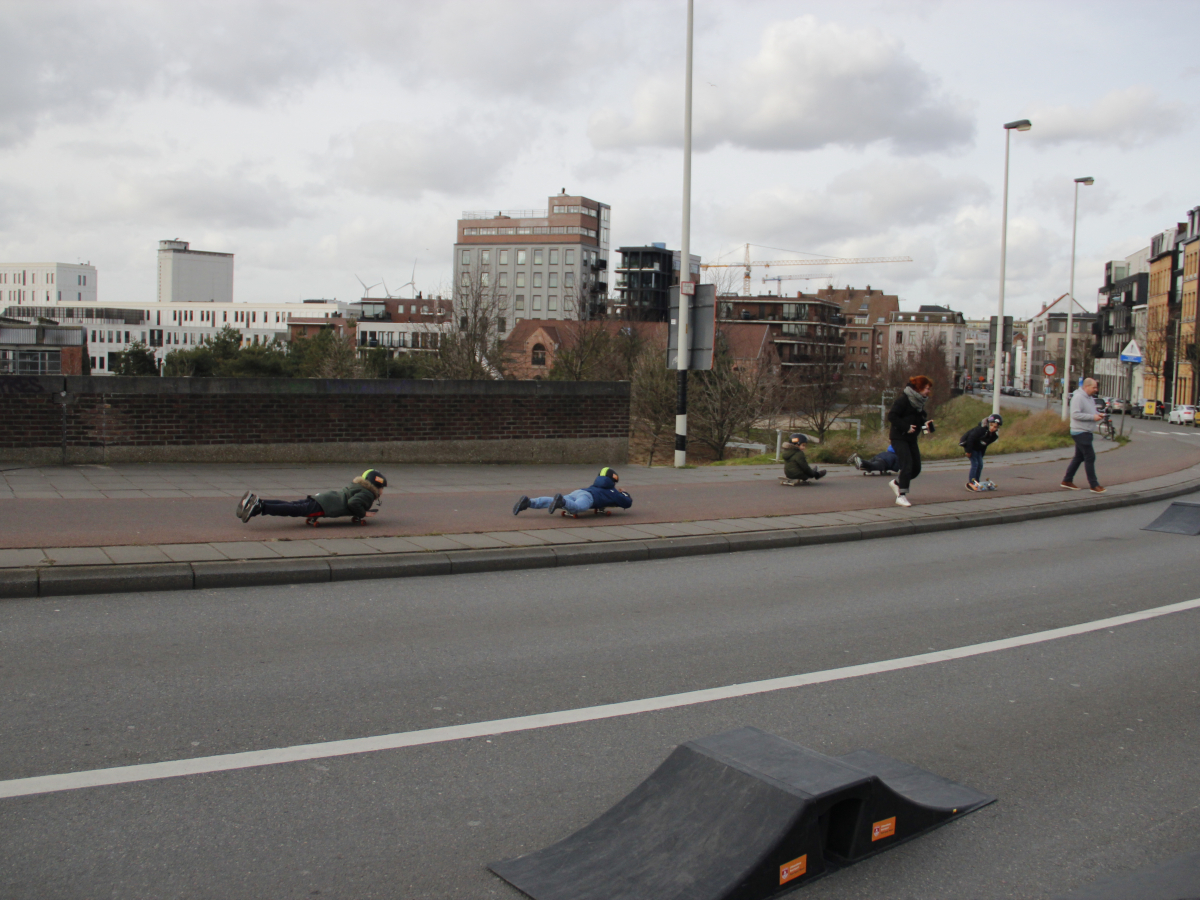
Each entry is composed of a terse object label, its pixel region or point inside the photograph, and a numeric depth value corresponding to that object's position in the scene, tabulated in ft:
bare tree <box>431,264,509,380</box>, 130.11
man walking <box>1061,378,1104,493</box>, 50.08
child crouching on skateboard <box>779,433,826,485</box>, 49.90
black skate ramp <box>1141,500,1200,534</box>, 41.52
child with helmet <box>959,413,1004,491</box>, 50.11
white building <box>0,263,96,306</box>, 572.92
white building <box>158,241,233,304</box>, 632.38
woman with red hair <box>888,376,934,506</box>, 44.16
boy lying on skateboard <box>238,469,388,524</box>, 31.65
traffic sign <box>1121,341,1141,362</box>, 100.81
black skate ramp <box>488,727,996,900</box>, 10.78
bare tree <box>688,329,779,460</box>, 112.98
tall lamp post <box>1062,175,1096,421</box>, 142.00
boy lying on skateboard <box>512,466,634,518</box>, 36.32
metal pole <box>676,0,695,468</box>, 60.64
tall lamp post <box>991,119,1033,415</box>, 103.19
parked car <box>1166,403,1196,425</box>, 203.72
